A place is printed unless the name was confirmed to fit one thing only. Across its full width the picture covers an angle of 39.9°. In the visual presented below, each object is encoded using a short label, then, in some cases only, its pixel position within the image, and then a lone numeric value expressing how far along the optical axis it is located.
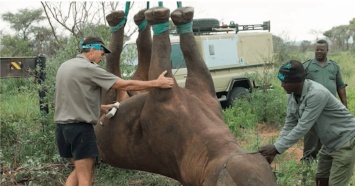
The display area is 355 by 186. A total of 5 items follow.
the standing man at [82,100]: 4.39
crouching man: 4.25
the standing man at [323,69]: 6.80
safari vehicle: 11.76
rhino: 3.43
